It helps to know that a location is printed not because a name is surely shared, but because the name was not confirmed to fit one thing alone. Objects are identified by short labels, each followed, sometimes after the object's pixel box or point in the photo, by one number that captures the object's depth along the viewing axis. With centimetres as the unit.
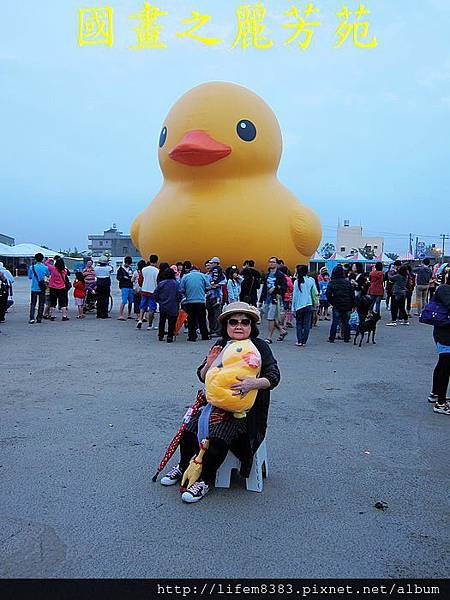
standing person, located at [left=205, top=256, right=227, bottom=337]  956
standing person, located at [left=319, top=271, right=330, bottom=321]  1258
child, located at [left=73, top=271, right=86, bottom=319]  1216
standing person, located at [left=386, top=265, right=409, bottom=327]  1162
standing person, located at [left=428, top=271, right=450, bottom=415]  478
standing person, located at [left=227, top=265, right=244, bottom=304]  1012
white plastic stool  320
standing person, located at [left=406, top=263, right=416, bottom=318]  1263
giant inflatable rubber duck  1235
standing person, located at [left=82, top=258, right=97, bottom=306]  1259
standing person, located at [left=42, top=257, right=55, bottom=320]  1168
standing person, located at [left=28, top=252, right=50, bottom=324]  1070
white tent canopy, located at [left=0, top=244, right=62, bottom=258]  3403
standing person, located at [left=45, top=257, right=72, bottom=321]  1130
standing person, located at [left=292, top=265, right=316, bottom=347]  859
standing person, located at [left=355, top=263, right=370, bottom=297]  1017
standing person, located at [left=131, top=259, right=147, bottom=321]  1070
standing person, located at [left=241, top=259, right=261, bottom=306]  964
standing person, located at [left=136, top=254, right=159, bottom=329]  1036
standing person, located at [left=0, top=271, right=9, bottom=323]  1043
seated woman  308
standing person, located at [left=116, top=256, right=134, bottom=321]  1166
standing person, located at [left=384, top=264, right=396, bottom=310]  1222
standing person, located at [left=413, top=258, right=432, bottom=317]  1287
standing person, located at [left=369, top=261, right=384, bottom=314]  1141
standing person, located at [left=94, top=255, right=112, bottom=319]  1166
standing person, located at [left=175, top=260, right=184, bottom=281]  1134
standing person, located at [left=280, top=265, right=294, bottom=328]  1016
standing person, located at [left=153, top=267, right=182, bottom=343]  884
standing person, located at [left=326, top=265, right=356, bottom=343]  902
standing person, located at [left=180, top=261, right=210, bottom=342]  890
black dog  892
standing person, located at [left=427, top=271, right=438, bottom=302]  1261
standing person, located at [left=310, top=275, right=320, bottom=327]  1158
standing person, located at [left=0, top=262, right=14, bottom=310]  1087
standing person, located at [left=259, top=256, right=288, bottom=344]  877
